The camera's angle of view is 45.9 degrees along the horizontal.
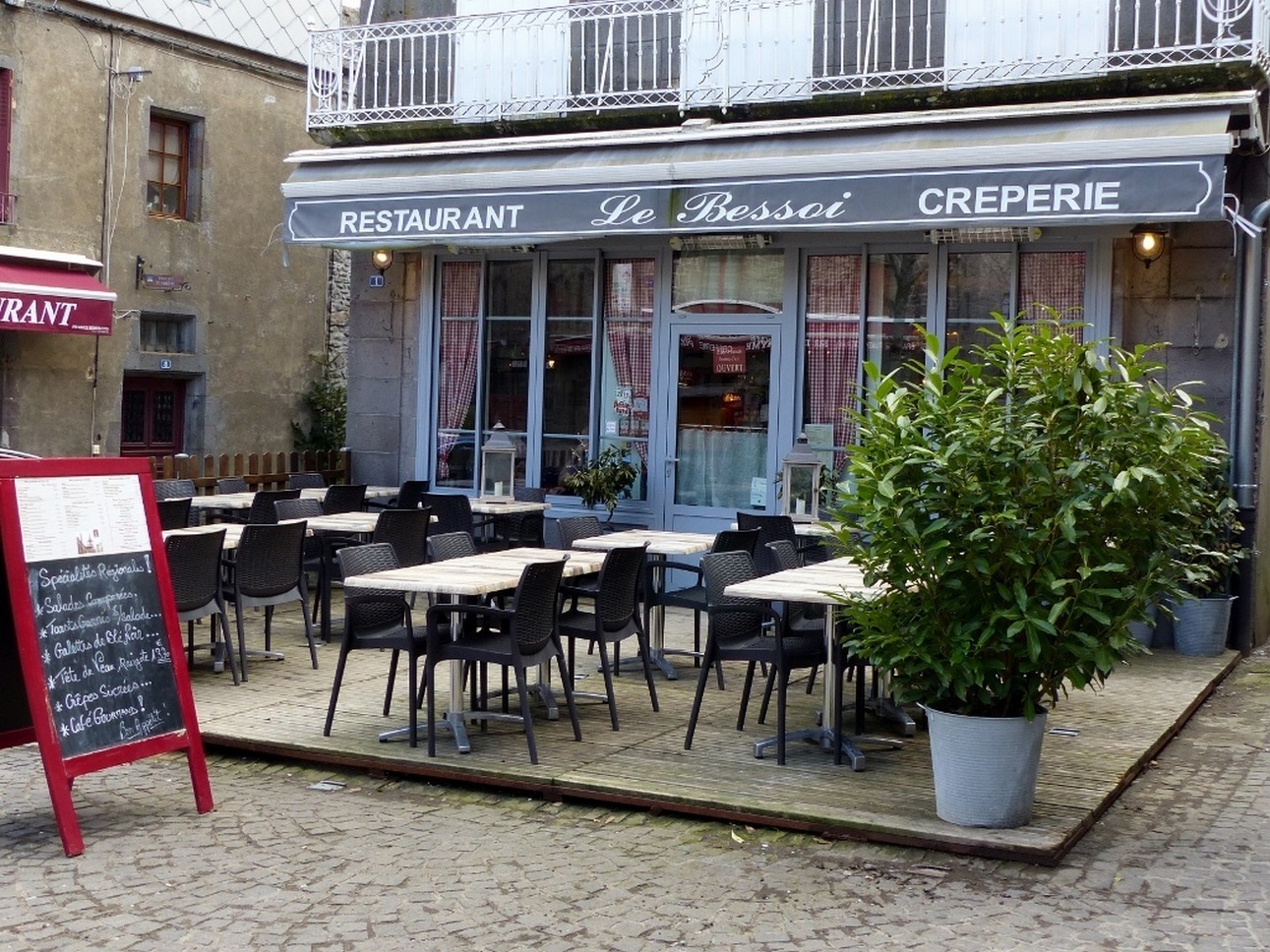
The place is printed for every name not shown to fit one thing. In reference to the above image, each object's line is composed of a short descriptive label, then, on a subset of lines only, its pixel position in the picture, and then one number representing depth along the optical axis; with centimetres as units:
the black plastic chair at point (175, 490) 1091
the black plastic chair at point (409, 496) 1251
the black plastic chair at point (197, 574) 828
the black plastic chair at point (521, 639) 670
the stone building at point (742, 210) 1028
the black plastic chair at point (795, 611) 775
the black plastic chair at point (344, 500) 1156
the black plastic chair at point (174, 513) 978
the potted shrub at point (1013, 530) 561
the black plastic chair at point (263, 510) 1066
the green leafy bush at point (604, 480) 1234
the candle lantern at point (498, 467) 1266
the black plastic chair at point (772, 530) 958
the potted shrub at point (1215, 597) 988
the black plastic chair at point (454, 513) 1126
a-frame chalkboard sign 555
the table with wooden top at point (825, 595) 655
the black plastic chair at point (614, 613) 747
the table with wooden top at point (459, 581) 677
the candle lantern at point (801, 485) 1113
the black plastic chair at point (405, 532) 980
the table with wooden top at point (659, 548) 893
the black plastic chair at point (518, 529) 1148
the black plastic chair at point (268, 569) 888
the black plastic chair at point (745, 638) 684
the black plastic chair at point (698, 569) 873
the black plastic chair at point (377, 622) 707
